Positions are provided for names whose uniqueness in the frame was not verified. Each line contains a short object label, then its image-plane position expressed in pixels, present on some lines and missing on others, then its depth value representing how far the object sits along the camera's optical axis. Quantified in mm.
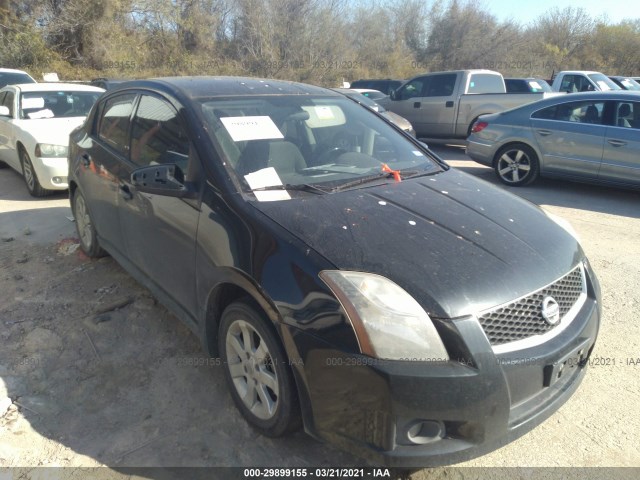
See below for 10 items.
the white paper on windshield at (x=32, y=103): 7305
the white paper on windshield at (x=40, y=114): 7204
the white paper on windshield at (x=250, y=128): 2789
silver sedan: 6719
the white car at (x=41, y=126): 6441
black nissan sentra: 1863
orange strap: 2942
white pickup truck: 13133
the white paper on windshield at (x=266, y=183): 2488
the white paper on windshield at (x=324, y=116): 3234
